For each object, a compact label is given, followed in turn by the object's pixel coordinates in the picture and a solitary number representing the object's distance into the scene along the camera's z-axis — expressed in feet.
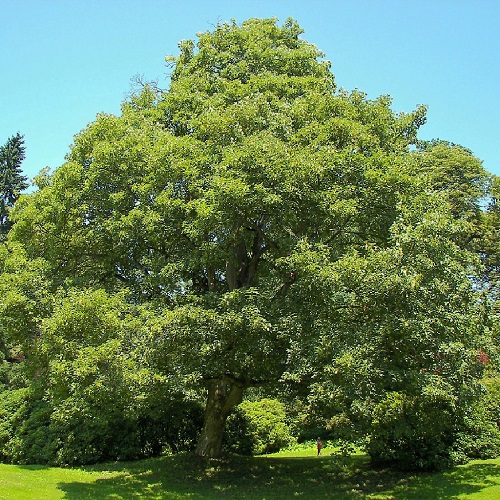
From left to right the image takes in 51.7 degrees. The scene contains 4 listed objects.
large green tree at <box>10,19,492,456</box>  37.52
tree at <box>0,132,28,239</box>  129.52
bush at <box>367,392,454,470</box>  41.22
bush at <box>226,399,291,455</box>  73.82
